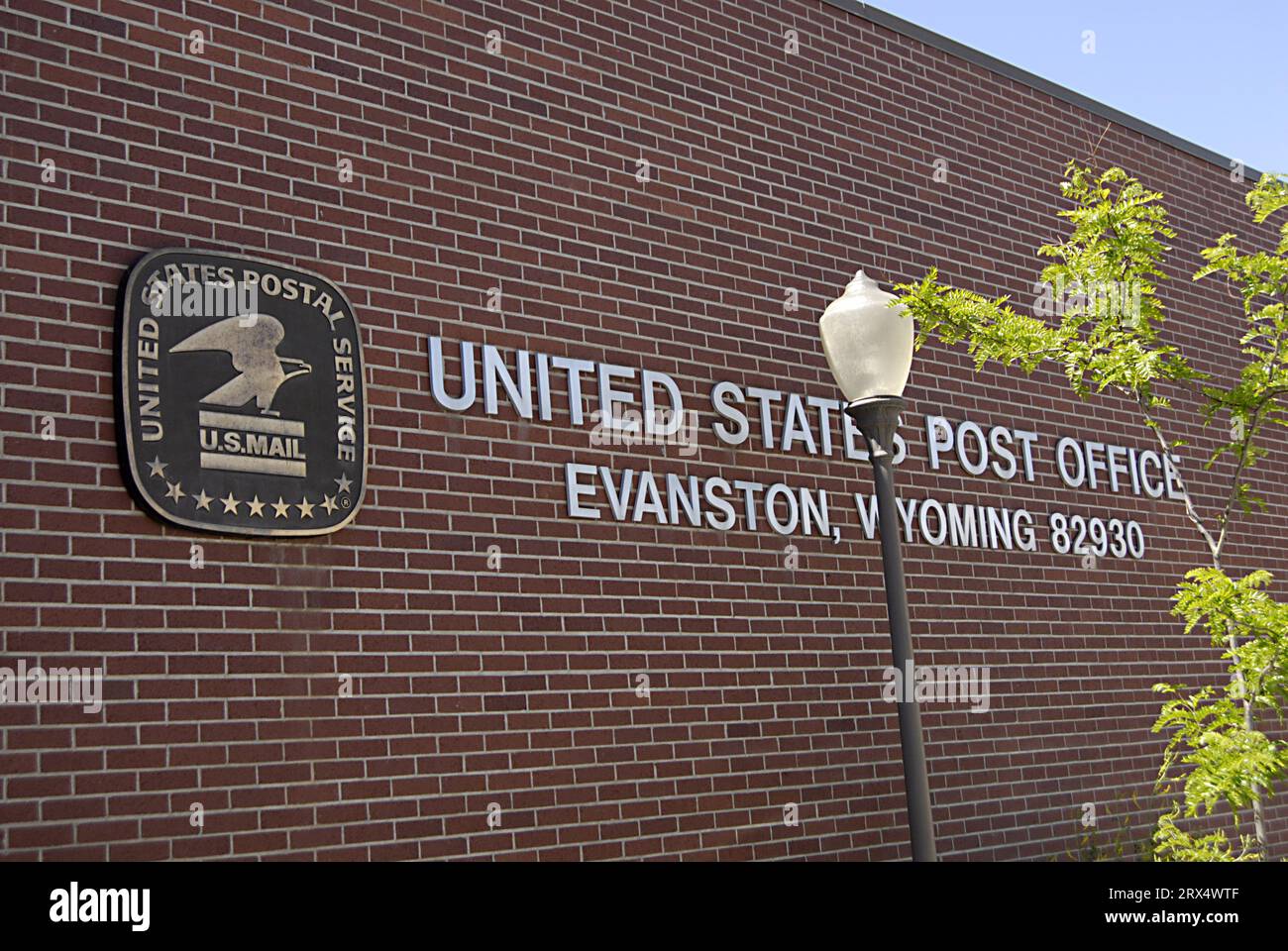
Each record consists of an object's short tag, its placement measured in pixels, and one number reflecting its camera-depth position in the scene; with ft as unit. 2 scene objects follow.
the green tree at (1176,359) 20.70
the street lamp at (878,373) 19.71
